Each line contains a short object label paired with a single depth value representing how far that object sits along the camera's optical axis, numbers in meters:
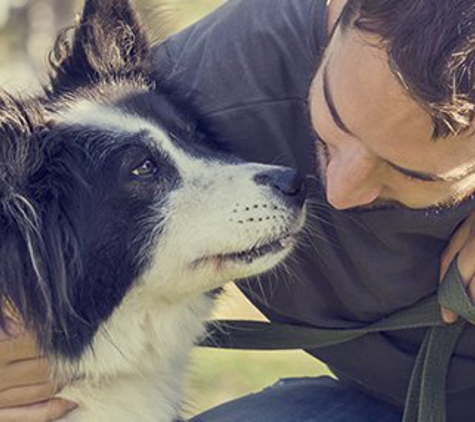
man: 1.99
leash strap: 2.39
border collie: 2.27
